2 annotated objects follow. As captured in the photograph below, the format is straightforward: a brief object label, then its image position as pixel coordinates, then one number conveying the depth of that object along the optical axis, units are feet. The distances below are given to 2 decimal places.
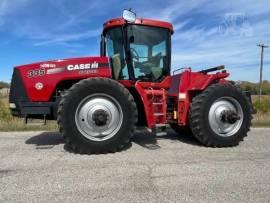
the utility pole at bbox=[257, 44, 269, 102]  66.64
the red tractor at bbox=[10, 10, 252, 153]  12.01
